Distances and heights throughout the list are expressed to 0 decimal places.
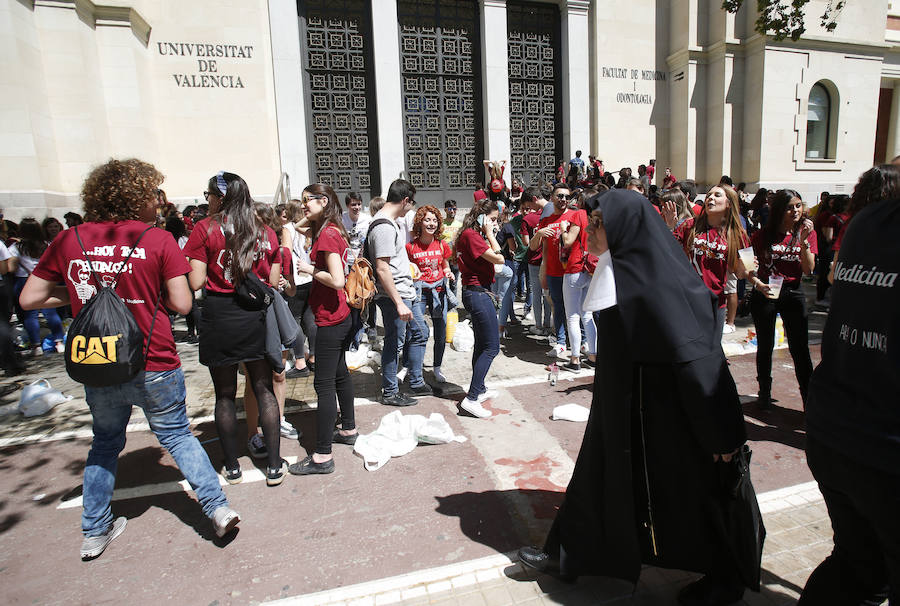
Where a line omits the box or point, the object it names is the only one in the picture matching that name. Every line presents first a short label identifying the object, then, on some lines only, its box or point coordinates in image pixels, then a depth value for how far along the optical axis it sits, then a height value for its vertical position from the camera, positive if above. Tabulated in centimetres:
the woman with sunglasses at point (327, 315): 380 -73
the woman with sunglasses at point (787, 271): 446 -62
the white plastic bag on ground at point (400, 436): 405 -180
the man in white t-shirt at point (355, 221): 737 -6
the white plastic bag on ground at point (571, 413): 461 -184
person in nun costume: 203 -92
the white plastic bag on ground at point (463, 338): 707 -173
